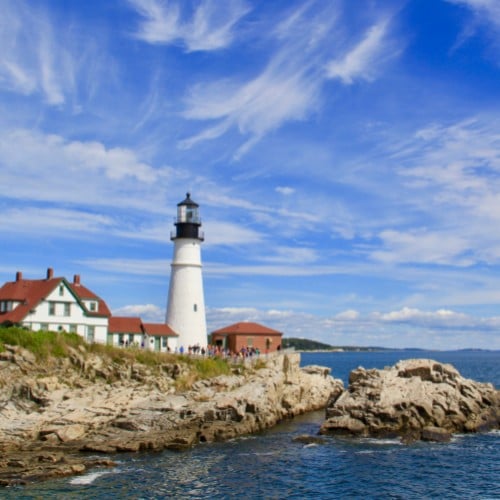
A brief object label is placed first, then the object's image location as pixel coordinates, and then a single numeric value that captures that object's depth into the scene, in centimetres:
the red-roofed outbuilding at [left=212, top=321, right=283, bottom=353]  5700
